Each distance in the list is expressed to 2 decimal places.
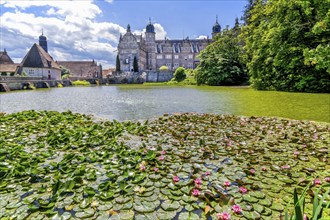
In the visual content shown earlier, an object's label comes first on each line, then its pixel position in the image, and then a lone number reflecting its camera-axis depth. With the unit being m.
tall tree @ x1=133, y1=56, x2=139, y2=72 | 73.01
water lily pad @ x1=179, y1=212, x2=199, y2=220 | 2.76
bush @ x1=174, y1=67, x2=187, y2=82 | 59.78
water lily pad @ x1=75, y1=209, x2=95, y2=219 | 2.83
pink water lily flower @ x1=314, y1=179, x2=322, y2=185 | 3.48
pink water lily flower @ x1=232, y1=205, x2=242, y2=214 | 2.82
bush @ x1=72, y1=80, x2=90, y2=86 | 57.07
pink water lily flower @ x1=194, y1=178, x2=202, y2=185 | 3.55
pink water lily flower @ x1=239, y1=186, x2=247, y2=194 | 3.33
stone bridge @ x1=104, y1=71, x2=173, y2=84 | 66.38
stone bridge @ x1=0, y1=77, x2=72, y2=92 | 29.74
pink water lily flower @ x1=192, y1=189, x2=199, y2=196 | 3.24
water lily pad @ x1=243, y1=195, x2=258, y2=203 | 3.12
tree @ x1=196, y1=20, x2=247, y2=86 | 40.75
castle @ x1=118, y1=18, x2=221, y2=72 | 85.38
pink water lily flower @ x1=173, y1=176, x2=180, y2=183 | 3.70
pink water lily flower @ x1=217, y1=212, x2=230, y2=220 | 2.65
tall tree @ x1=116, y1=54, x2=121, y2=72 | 73.75
